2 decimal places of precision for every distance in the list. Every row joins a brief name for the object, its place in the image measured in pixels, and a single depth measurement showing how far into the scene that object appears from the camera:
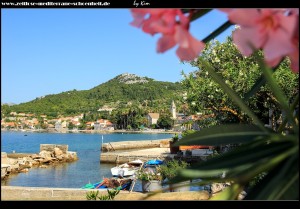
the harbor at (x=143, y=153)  18.17
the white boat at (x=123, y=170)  16.48
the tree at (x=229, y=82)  7.34
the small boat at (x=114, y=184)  11.34
